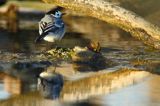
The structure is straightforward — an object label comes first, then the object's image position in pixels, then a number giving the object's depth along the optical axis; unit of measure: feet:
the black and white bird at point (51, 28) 34.83
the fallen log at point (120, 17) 35.37
